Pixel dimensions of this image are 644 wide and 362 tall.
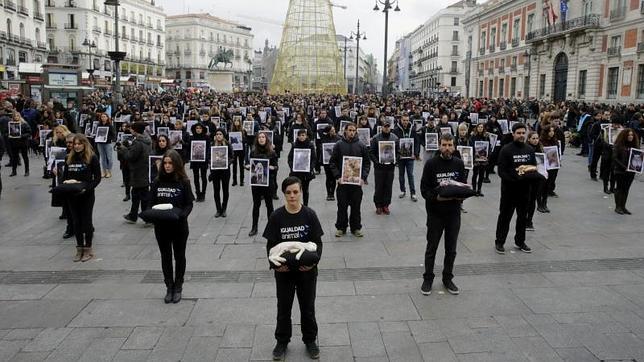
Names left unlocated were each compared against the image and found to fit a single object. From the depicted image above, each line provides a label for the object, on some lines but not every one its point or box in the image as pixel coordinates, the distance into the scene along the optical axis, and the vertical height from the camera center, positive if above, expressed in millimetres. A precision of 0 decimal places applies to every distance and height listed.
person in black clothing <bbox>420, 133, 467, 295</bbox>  6184 -1086
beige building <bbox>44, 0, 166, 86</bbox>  68188 +10110
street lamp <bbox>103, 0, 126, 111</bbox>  20125 +1869
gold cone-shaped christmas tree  44000 +4869
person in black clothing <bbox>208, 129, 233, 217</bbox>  10109 -1266
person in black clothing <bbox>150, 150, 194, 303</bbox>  5898 -1082
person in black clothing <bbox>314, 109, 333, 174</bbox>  14586 -420
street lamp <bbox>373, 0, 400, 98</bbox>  27453 +5056
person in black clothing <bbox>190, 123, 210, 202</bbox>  11117 -1090
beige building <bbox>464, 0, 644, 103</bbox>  33875 +5157
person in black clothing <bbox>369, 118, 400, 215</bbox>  10086 -1038
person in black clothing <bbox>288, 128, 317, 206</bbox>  9805 -723
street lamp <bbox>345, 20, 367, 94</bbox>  42588 +6115
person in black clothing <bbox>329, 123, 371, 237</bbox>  8805 -1164
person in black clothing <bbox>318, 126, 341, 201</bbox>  11656 -1385
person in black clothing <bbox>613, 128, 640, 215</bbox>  10062 -894
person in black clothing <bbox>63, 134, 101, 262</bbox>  7371 -965
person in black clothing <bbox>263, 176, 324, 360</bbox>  4496 -1290
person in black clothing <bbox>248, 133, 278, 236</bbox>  8805 -900
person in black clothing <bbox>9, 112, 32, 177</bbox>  14250 -875
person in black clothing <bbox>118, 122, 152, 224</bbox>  9578 -1066
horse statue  89088 +8653
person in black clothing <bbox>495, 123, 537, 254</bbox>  7625 -932
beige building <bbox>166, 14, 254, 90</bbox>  102812 +12396
